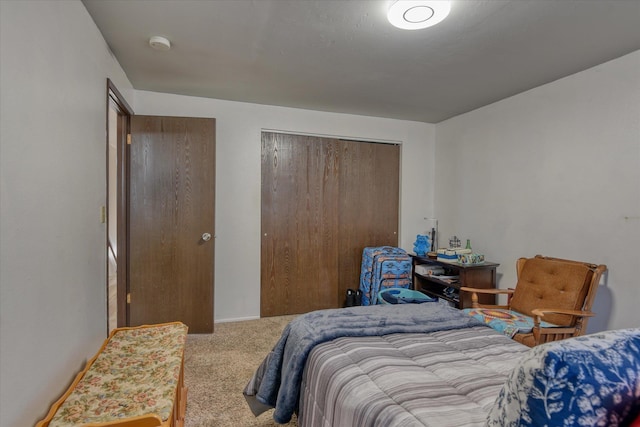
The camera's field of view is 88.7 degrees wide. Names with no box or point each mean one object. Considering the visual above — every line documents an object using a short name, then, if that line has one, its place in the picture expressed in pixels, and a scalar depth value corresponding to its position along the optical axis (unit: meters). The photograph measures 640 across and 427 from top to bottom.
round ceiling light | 1.74
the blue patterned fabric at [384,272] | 3.69
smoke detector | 2.20
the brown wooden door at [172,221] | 3.06
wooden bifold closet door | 3.78
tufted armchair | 2.24
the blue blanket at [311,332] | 1.61
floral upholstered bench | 1.21
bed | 0.67
